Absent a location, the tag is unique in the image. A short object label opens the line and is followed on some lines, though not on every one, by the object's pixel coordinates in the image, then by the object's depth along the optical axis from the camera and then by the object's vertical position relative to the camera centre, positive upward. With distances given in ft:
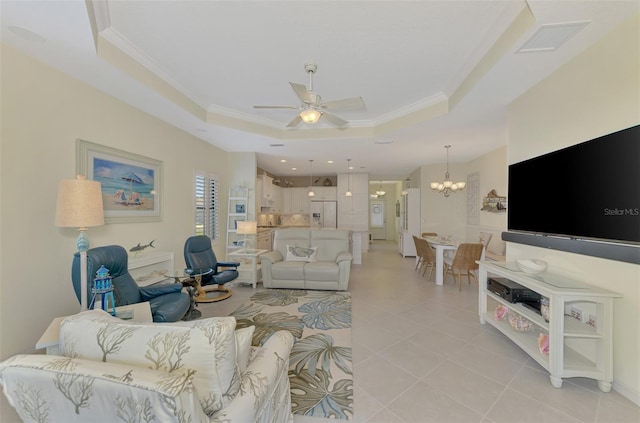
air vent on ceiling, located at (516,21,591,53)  6.59 +4.67
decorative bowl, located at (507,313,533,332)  8.79 -3.80
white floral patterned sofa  2.86 -1.98
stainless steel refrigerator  30.18 -0.30
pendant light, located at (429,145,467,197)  20.13 +2.06
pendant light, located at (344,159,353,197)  27.44 +3.04
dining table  16.65 -2.86
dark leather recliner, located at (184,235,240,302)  13.07 -2.74
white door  44.04 -1.43
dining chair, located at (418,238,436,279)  17.60 -2.89
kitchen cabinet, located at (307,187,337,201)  30.71 +2.18
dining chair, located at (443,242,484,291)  15.26 -2.68
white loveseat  14.82 -2.96
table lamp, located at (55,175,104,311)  7.55 +0.02
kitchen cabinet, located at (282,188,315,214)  31.68 +1.39
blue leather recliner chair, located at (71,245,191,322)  7.96 -2.76
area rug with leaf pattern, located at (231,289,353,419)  6.46 -4.61
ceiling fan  8.57 +3.69
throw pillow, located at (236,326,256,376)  4.24 -2.18
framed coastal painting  9.93 +1.38
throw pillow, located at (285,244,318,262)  16.01 -2.61
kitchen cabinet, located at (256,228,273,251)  23.27 -2.50
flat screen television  6.09 +0.46
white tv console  6.68 -3.18
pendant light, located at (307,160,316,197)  25.34 +4.07
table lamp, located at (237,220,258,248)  16.70 -1.07
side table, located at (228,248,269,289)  15.62 -3.52
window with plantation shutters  16.89 +0.45
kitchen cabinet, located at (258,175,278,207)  24.27 +1.97
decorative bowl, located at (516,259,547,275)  8.20 -1.71
